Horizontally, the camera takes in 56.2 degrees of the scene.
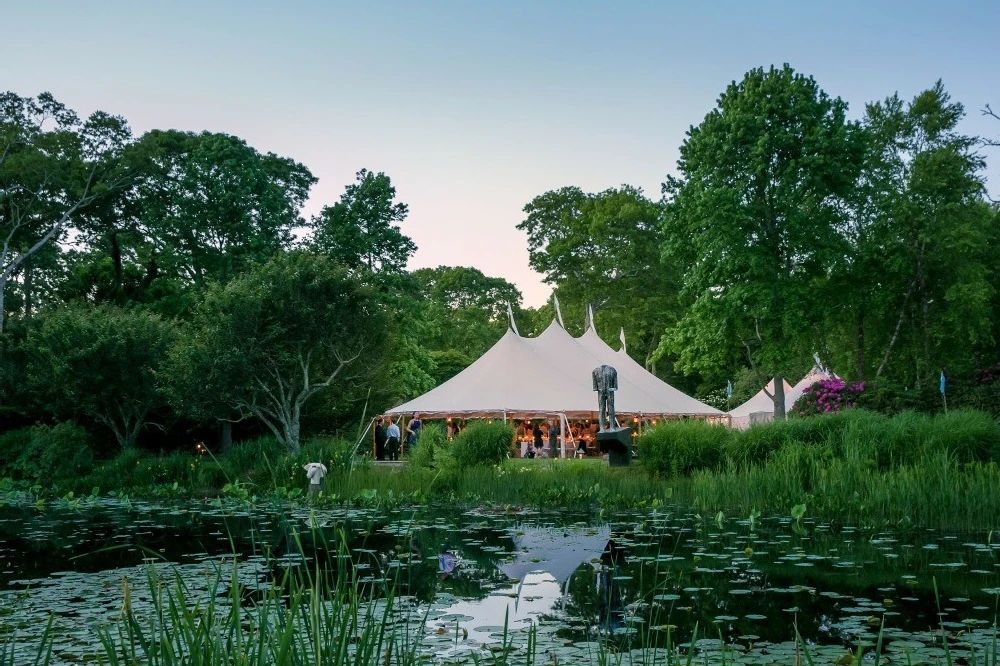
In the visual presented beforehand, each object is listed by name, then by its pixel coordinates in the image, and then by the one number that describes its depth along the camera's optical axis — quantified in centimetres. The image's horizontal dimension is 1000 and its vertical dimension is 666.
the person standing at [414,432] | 2722
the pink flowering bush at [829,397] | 2414
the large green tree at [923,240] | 2622
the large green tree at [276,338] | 2212
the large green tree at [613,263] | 4203
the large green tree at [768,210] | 2484
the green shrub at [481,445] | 1892
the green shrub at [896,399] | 2416
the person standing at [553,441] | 2816
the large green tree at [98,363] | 2488
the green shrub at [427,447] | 1925
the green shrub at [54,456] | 2289
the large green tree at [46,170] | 3102
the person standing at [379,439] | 3020
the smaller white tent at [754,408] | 3862
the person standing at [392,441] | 2866
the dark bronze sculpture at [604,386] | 2075
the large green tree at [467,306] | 5719
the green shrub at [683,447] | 1684
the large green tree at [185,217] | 3244
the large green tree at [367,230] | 3222
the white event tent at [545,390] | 2819
